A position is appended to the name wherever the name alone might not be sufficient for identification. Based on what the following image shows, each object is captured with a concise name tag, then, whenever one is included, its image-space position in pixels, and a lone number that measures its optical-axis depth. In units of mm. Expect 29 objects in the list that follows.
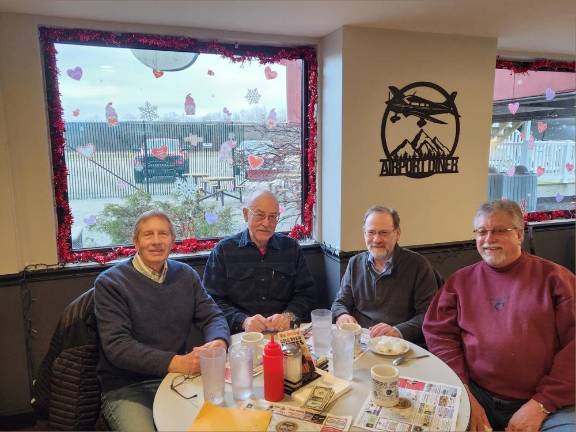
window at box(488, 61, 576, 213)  3695
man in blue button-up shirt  2271
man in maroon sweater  1489
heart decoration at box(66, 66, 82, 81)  2625
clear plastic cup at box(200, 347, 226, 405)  1280
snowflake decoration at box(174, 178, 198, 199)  2941
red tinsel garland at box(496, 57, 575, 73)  3592
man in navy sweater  1544
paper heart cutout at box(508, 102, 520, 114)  3721
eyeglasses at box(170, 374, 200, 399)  1343
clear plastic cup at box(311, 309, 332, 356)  1622
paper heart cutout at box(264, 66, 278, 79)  3035
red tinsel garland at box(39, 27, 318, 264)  2537
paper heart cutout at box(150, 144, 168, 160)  2861
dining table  1222
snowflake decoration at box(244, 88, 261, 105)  3004
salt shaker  1340
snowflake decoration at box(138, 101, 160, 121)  2801
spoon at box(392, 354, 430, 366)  1511
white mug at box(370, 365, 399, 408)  1249
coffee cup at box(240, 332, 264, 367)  1530
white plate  1580
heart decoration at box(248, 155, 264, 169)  3088
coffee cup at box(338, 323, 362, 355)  1627
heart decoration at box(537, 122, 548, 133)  3893
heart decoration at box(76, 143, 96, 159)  2691
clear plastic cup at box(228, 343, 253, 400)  1295
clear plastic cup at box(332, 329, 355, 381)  1399
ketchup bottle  1287
